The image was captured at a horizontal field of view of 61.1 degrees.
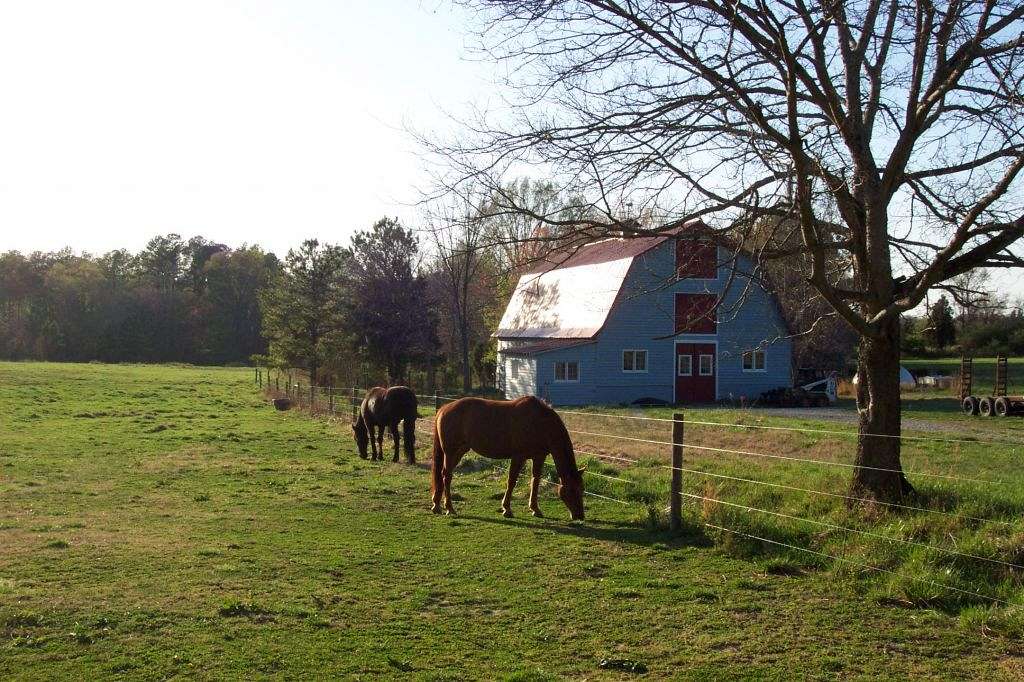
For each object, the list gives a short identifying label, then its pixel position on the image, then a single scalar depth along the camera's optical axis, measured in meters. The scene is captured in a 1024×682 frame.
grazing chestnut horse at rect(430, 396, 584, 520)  10.00
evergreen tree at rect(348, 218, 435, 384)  39.75
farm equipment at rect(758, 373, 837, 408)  33.19
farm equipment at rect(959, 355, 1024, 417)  26.88
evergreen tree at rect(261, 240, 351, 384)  42.88
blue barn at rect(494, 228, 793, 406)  34.56
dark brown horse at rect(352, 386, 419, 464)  15.97
